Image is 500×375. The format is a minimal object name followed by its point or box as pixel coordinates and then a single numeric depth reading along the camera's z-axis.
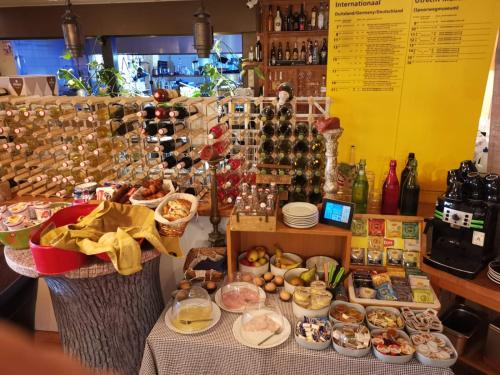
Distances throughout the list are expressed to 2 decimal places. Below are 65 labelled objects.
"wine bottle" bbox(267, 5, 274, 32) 4.82
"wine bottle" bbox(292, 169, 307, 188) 2.09
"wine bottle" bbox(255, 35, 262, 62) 4.99
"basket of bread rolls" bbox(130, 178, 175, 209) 1.93
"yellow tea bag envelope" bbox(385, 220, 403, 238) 1.98
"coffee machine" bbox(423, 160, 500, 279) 1.82
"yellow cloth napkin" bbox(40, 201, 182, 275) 1.46
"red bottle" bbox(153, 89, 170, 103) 2.19
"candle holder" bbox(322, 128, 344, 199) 1.91
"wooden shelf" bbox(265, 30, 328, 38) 4.72
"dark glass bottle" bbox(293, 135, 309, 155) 2.06
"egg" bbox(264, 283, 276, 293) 1.95
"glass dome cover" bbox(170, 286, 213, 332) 1.71
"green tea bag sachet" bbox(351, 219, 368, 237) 2.01
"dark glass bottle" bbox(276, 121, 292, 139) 2.06
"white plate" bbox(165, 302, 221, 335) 1.68
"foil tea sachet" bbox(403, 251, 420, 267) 2.00
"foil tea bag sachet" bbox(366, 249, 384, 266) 2.02
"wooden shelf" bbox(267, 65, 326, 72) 4.83
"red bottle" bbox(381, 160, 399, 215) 2.08
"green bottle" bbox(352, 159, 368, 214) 2.05
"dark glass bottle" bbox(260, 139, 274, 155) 2.07
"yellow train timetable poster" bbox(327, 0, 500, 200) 2.12
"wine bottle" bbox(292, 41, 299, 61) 4.93
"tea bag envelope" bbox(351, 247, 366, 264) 2.03
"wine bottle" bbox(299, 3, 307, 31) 4.73
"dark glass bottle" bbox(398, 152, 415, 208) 2.07
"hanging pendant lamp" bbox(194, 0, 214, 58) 2.24
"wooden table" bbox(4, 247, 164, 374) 1.59
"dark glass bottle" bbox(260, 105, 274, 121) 2.06
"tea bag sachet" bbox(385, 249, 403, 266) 2.01
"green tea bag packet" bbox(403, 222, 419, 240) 1.97
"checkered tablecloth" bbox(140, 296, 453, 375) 1.55
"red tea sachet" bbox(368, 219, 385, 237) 2.00
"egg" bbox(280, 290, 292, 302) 1.88
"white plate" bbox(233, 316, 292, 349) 1.60
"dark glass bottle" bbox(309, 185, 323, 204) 2.09
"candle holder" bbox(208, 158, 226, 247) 2.11
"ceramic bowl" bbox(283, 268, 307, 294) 2.01
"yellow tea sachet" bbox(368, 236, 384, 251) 2.00
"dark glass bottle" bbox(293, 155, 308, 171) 2.08
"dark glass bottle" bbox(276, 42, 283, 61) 4.95
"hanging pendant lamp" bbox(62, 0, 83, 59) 2.47
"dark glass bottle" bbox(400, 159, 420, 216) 2.04
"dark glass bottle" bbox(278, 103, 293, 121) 2.03
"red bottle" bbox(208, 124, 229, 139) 2.12
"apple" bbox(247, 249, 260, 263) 2.13
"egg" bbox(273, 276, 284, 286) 2.01
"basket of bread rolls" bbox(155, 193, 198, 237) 1.71
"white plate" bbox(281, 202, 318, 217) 1.91
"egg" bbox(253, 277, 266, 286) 1.99
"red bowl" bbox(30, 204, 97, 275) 1.42
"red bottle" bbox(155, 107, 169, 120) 2.17
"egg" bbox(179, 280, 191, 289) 1.96
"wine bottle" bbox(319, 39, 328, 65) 4.80
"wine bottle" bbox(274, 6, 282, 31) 4.76
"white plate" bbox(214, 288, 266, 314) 1.83
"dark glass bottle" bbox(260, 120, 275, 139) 2.07
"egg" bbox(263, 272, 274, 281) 2.04
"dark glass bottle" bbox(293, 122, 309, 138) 2.04
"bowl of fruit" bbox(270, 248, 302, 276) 2.06
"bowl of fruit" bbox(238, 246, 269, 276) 2.10
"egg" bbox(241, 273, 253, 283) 2.05
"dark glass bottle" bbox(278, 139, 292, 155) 2.07
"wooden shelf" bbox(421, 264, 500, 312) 1.77
